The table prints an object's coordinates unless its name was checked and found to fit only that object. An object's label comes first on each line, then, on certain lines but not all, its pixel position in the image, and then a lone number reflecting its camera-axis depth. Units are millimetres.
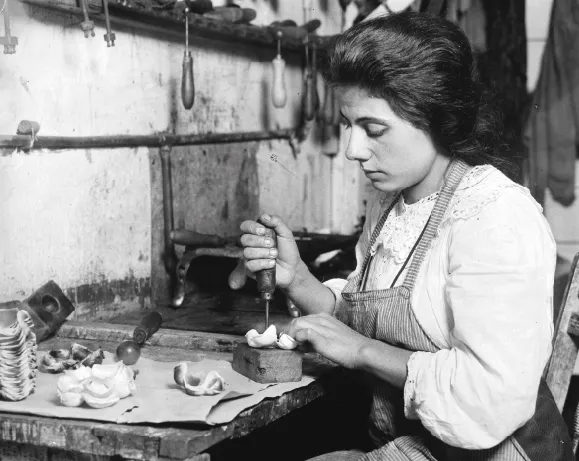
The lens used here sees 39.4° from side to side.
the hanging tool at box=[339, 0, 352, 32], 5012
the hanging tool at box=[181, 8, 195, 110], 3195
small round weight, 2039
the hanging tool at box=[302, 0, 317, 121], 4469
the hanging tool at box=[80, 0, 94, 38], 2600
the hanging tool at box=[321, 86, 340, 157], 4777
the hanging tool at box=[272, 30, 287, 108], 4074
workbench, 1518
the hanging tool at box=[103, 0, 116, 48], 2691
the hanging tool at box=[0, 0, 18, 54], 2357
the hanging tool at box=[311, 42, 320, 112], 4535
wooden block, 1885
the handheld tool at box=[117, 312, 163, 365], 2041
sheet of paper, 1614
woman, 1642
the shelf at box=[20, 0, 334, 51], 2734
